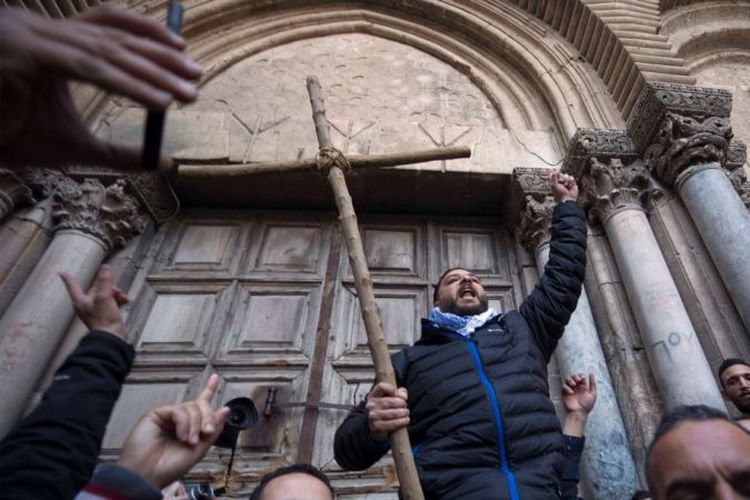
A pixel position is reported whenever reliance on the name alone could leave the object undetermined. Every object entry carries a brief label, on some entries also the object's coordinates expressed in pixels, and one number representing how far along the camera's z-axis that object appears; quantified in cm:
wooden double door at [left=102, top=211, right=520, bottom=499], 303
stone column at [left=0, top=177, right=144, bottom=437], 277
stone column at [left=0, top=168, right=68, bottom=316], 318
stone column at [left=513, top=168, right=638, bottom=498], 246
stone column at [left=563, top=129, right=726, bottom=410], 255
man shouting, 163
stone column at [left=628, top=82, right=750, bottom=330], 287
